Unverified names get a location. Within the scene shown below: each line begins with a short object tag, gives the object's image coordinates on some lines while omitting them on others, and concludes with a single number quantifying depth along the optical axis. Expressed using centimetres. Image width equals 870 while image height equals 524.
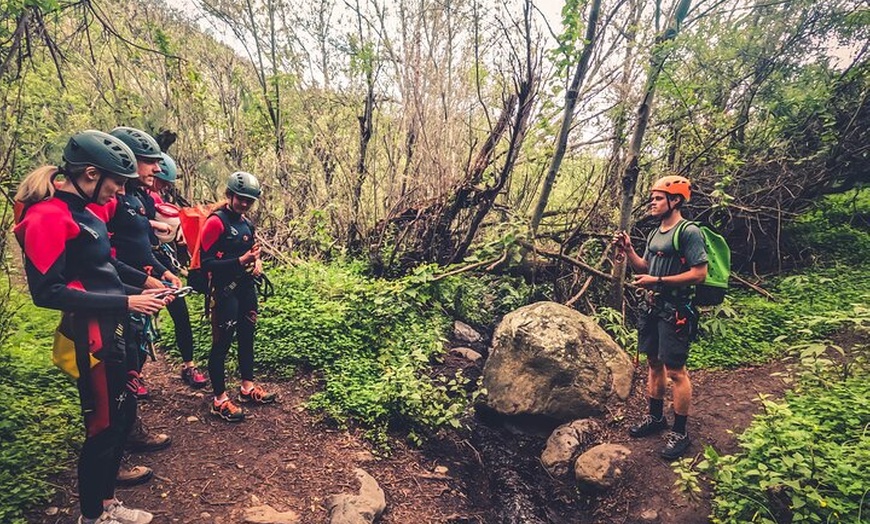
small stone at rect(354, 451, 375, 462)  420
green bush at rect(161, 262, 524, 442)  479
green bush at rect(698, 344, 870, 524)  283
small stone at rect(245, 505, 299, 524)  322
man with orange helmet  402
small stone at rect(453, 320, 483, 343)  747
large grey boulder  516
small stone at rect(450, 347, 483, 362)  680
